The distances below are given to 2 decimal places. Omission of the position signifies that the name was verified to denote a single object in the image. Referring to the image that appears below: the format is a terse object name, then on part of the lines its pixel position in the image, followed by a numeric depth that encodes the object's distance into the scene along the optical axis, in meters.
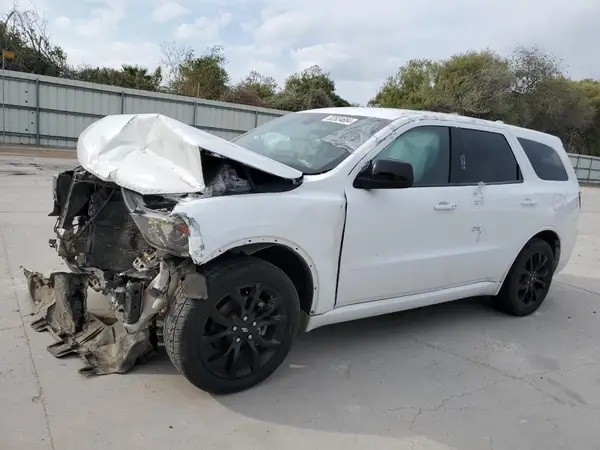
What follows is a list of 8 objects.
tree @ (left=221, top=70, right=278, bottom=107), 29.31
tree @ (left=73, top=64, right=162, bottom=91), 26.30
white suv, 3.08
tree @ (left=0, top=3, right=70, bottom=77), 23.94
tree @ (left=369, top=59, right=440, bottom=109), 38.03
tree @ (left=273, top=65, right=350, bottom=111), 32.40
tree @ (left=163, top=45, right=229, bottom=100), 29.19
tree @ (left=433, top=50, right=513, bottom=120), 34.44
